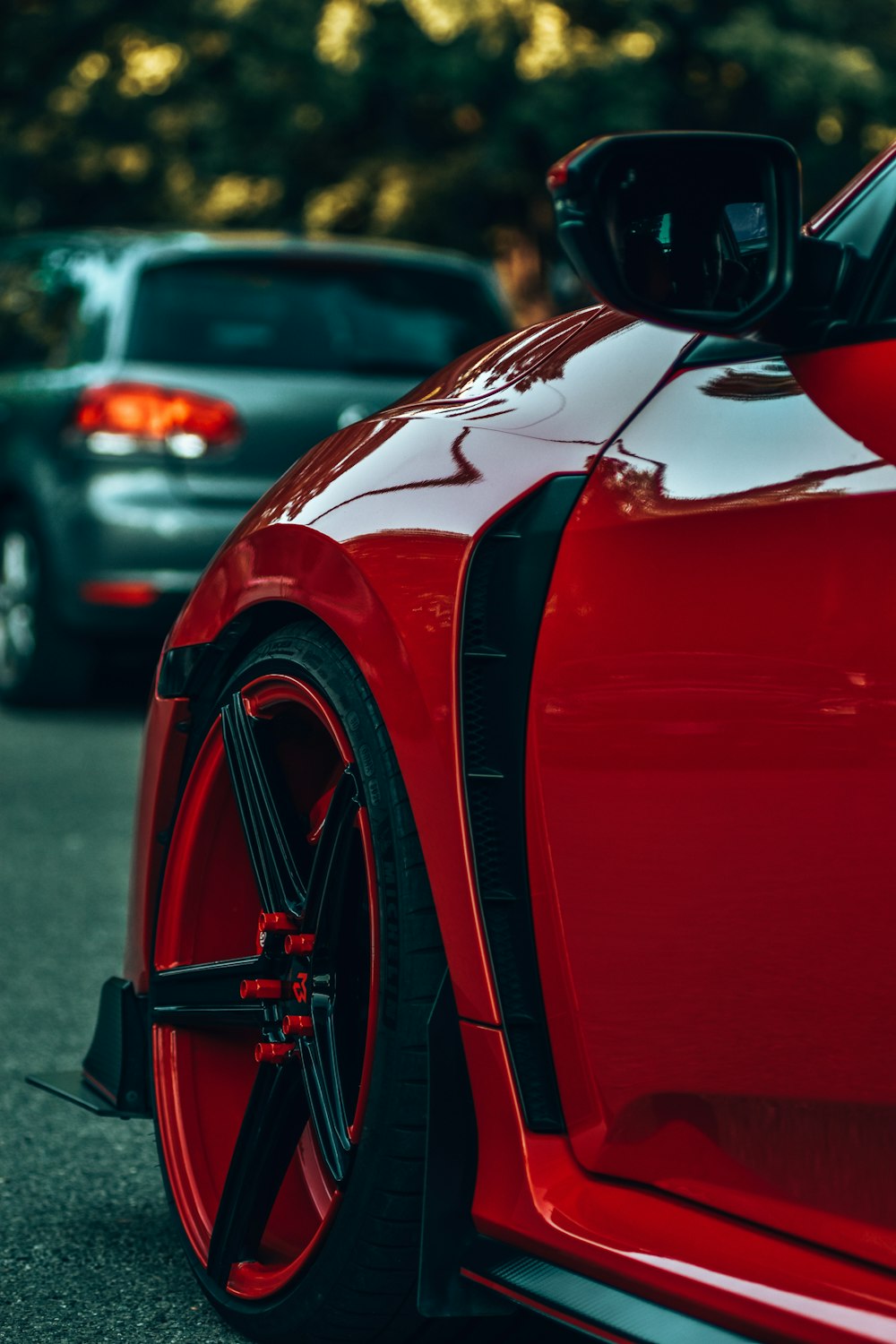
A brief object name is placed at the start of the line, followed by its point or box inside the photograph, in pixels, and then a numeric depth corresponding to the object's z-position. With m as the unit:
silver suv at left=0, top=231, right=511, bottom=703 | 7.83
